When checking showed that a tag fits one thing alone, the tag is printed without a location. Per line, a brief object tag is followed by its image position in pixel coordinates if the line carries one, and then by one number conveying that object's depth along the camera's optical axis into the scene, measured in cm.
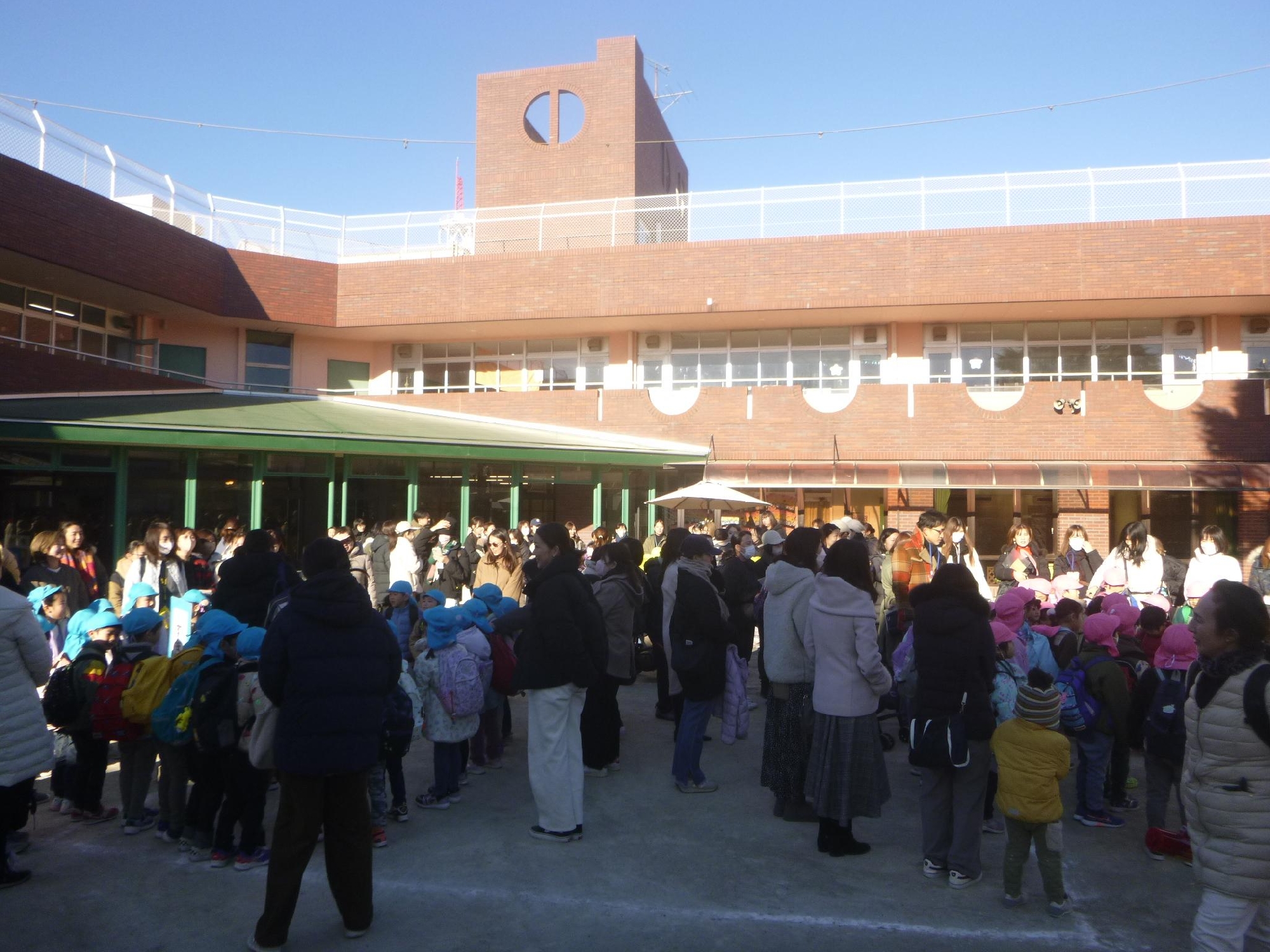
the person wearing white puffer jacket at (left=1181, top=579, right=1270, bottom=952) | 334
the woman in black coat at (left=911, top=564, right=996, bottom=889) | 466
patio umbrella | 1374
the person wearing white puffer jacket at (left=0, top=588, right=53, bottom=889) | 439
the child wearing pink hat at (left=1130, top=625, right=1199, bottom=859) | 507
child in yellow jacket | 438
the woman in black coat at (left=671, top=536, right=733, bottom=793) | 602
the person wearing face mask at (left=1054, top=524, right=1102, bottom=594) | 1088
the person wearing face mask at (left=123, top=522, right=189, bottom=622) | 861
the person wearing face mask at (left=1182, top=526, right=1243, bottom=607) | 833
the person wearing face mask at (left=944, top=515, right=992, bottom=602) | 864
